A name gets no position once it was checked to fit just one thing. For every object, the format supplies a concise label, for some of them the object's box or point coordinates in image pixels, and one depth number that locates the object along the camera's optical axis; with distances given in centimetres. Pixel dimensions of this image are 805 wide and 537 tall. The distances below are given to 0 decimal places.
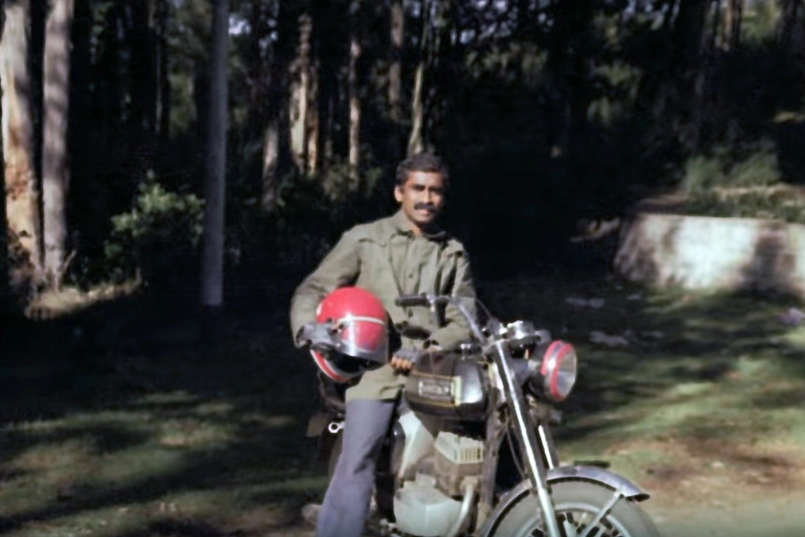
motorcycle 460
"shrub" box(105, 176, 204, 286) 1772
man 507
